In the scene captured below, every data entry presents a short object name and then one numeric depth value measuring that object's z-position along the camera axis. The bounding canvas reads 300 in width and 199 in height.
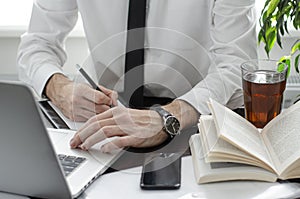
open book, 1.46
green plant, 2.05
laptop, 1.25
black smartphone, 1.44
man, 1.78
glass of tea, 1.69
